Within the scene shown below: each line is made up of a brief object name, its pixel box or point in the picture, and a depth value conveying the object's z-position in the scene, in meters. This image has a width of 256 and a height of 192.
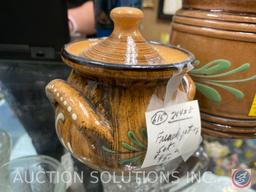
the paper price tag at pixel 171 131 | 0.29
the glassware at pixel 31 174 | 0.44
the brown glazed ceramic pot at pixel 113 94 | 0.27
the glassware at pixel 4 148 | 0.45
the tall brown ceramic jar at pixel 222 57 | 0.35
